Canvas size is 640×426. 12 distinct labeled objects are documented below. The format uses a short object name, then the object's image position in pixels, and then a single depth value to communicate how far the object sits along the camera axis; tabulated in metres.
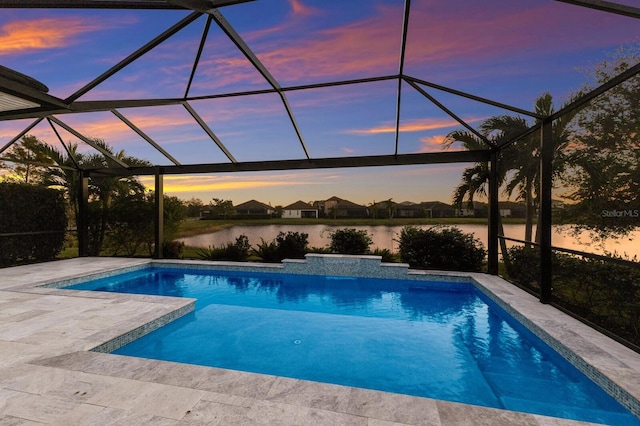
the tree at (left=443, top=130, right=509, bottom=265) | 9.26
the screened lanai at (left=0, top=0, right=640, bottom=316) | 5.09
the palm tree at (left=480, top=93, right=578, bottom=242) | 8.48
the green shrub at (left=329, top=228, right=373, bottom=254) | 10.66
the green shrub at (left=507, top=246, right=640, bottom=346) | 4.91
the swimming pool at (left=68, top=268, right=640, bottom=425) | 3.60
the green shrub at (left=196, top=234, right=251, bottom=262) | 11.56
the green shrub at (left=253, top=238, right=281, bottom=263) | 11.12
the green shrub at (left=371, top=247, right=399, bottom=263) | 10.48
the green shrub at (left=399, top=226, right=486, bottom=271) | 9.19
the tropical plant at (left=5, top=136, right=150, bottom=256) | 12.01
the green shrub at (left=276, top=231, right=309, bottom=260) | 11.03
